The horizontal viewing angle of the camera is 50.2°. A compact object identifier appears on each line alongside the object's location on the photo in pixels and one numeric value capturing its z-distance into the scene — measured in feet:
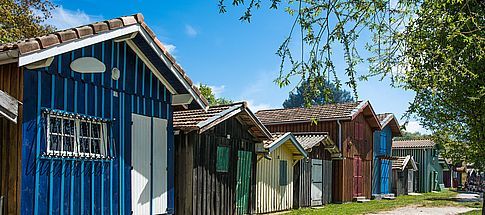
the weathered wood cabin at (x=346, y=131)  81.66
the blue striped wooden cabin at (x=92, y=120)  23.59
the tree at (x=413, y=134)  356.18
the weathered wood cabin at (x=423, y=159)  127.44
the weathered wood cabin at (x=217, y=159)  42.96
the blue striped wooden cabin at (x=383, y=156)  96.07
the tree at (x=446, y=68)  17.66
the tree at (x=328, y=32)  14.98
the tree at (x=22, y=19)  62.23
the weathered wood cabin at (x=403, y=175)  107.24
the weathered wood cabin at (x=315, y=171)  66.64
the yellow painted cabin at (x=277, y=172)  56.08
